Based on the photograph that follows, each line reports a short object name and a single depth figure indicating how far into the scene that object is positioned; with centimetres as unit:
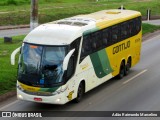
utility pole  2553
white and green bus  1614
